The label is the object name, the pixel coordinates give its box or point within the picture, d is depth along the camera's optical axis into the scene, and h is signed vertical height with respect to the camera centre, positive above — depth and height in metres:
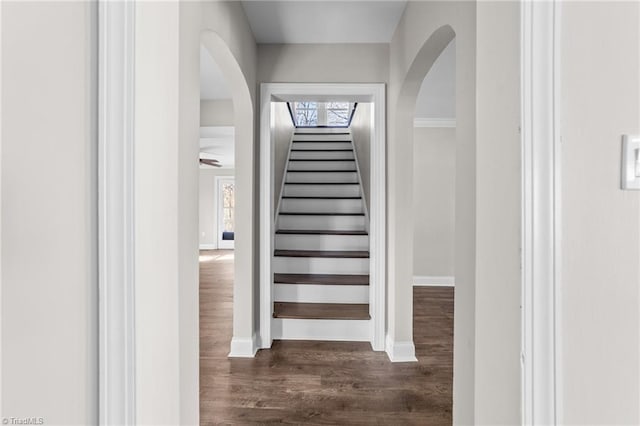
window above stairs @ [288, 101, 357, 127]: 6.94 +1.93
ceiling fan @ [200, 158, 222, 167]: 8.00 +1.15
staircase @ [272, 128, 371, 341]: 2.90 -0.39
